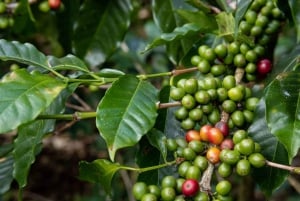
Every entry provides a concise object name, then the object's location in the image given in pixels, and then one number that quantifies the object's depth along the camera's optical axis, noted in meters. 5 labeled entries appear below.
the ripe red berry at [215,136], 0.78
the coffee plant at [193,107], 0.75
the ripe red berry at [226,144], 0.78
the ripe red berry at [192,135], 0.80
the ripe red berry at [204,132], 0.80
